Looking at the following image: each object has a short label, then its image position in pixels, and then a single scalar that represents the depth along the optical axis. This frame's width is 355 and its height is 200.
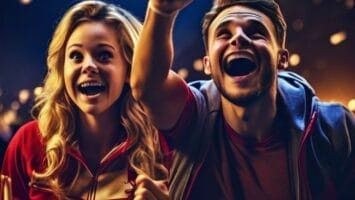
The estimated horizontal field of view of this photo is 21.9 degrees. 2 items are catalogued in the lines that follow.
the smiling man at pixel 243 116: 1.79
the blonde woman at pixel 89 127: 1.86
